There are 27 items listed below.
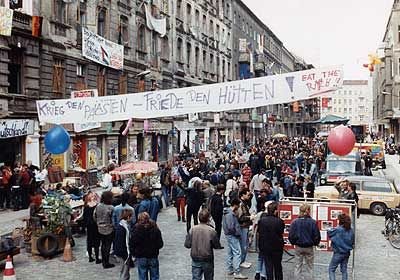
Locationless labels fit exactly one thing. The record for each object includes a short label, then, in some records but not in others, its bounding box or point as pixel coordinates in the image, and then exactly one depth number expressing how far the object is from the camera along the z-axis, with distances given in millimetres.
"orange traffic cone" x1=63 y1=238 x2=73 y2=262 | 12379
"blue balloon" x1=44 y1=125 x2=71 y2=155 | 16203
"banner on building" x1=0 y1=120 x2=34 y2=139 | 20484
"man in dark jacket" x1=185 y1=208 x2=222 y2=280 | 8984
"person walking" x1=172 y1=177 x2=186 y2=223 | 17234
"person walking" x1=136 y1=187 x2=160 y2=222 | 11992
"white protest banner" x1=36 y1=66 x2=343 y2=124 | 10906
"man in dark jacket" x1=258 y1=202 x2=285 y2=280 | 9570
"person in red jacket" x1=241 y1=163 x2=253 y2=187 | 21564
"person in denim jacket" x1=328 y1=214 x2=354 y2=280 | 9734
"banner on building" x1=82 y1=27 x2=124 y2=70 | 26922
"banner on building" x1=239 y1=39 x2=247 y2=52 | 64500
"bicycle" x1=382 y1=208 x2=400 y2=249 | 13883
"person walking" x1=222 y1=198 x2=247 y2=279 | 10805
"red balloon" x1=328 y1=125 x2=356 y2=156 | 15344
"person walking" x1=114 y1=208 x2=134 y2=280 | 10344
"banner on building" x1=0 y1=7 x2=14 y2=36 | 19875
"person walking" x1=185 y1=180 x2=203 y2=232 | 14219
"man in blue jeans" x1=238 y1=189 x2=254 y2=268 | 11278
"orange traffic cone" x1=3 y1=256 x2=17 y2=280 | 10094
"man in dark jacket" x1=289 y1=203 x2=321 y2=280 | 9617
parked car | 18516
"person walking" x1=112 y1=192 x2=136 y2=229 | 11242
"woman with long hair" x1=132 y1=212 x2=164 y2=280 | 9172
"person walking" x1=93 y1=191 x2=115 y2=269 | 11508
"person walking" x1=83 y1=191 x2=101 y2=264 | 11977
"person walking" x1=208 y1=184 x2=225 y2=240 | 12850
